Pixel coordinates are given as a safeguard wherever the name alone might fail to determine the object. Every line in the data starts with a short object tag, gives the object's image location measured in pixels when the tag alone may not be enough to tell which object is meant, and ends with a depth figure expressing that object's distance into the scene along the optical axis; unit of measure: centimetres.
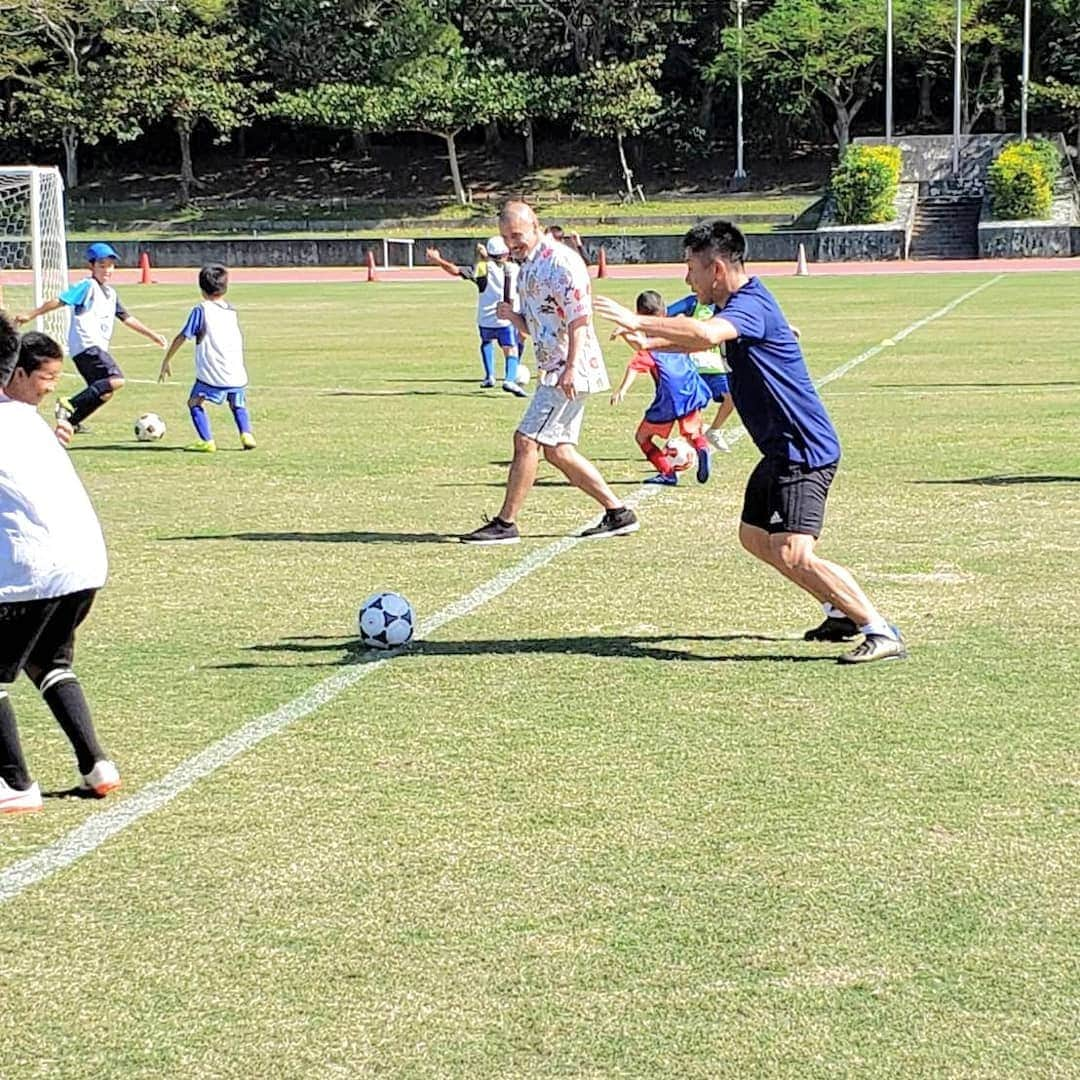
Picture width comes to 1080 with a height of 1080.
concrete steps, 5262
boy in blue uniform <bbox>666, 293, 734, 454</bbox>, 1335
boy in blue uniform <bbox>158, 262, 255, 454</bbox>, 1477
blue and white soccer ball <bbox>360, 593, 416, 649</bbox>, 797
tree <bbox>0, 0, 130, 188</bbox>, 7219
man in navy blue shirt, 729
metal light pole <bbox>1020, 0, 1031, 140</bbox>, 5991
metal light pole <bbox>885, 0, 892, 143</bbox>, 6101
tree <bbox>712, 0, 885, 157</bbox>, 6950
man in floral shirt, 1059
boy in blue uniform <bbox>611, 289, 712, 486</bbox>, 1280
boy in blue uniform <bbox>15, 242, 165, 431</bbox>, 1566
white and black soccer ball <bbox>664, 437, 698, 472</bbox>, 1280
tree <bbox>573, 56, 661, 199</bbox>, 7294
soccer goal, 2609
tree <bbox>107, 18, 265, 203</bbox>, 7244
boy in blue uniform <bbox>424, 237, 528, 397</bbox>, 1952
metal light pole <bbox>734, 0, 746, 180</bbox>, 7069
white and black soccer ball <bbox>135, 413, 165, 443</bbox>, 1588
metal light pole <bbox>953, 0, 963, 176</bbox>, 5991
